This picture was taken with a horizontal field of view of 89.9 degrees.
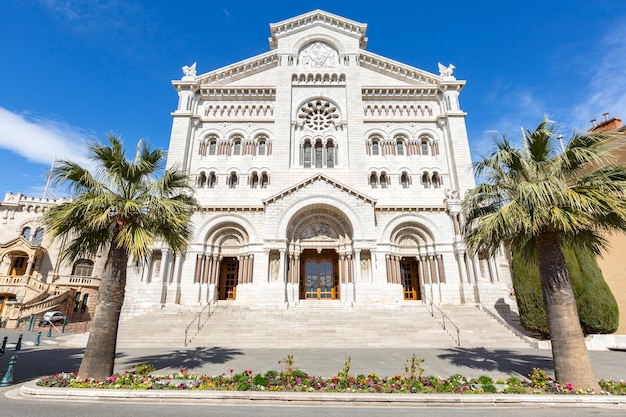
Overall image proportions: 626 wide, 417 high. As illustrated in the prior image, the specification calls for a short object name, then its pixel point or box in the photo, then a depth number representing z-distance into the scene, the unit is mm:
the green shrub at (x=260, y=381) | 7526
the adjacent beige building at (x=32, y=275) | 26312
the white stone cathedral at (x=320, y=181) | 21922
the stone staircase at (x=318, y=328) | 15320
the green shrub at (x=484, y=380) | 7585
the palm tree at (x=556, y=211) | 7844
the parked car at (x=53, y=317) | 24283
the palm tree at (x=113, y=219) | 8516
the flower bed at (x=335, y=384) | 7301
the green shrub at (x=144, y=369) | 8820
